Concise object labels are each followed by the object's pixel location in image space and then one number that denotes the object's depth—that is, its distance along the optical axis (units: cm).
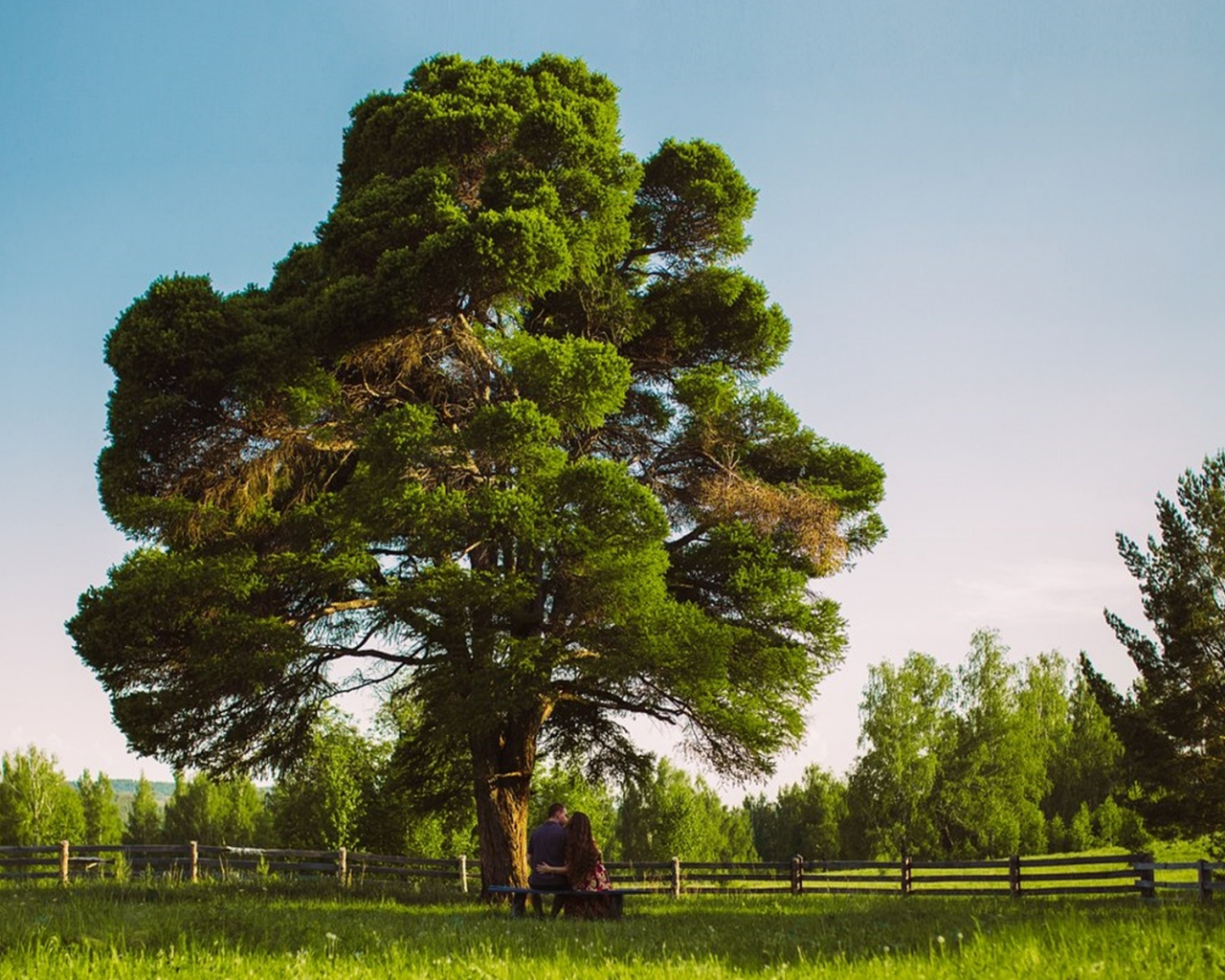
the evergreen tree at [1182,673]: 2919
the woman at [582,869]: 1490
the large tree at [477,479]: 1972
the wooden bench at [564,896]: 1475
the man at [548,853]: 1509
